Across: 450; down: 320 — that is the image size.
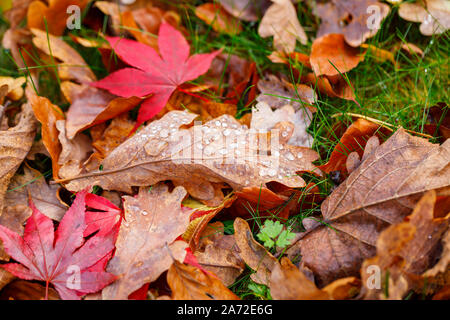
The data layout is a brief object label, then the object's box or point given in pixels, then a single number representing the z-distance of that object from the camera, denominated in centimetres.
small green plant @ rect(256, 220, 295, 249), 36
